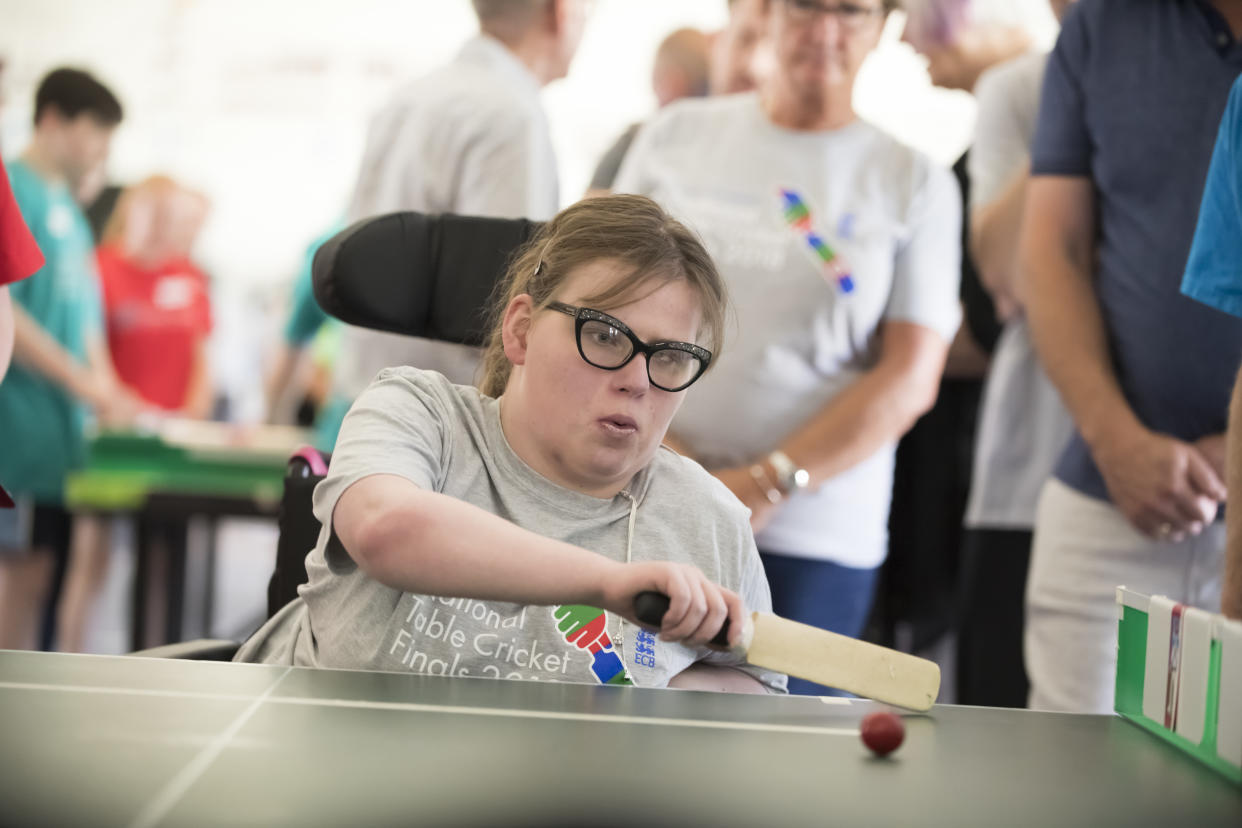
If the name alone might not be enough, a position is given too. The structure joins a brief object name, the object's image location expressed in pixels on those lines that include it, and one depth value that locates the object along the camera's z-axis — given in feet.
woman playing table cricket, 7.48
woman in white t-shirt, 9.27
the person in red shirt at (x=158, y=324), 19.31
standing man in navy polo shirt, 8.95
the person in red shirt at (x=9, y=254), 8.25
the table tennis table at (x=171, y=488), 15.48
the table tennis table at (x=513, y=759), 6.35
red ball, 6.79
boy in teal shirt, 14.41
